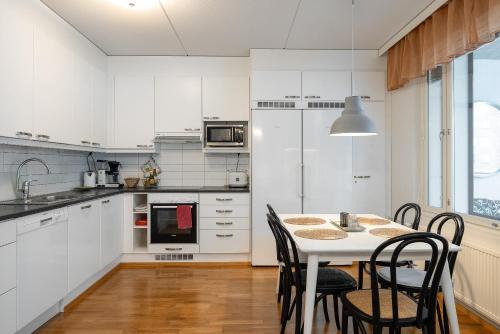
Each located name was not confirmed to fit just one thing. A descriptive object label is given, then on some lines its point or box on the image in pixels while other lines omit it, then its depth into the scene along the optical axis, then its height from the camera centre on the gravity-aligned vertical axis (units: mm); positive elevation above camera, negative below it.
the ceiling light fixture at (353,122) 2199 +320
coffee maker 3893 -83
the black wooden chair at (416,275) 1940 -720
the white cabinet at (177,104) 3885 +778
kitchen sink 2464 -275
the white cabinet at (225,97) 3883 +863
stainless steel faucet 2715 -169
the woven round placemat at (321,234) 1994 -436
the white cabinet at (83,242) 2590 -661
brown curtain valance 2207 +1071
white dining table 1750 -501
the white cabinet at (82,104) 3124 +653
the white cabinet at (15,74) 2182 +683
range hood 3900 +375
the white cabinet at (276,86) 3678 +948
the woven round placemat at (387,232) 2044 -432
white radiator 2160 -835
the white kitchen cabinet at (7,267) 1823 -587
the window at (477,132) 2342 +280
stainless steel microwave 3826 +391
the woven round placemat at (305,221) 2479 -431
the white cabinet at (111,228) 3191 -654
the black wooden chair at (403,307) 1516 -708
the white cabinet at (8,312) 1826 -855
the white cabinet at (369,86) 3732 +961
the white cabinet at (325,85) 3695 +961
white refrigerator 3648 +4
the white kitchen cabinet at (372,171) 3727 -43
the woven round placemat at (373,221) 2497 -435
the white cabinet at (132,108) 3887 +729
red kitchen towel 3574 -548
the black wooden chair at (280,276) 2350 -935
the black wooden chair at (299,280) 1926 -736
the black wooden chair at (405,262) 2527 -763
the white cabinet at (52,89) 2551 +680
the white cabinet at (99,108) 3525 +680
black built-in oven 3643 -693
